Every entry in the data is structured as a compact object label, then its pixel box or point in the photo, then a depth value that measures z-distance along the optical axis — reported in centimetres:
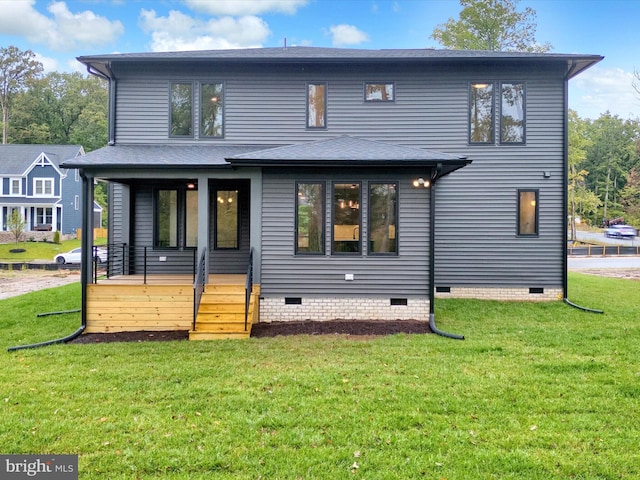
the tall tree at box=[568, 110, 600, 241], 2614
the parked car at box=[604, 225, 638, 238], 3781
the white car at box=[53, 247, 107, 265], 2233
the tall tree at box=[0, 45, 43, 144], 4428
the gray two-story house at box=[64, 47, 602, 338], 970
